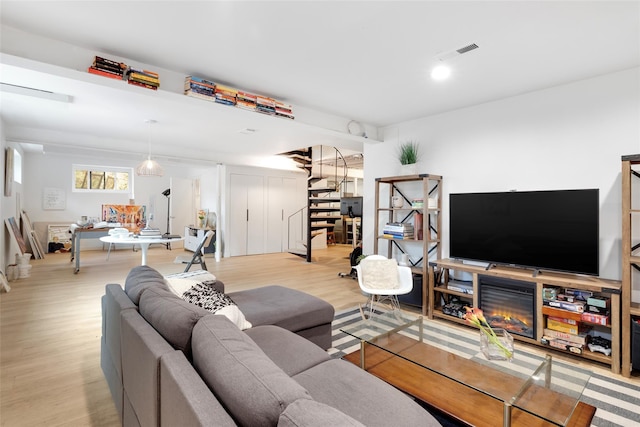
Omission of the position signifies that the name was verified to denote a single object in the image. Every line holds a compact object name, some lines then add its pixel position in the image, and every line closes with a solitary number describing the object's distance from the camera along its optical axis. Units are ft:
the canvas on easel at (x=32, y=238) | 22.35
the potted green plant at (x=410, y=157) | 13.83
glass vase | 6.27
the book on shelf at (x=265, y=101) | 11.39
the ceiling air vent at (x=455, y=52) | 8.20
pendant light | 16.89
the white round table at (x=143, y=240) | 15.30
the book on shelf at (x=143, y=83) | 8.91
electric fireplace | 9.55
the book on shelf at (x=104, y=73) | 8.38
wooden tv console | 8.14
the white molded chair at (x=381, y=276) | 11.39
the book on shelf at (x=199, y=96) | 9.93
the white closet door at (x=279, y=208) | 27.76
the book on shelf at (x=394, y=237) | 13.33
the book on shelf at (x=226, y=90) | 10.43
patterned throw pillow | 6.37
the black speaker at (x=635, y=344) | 7.73
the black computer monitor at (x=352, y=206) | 19.40
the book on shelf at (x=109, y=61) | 8.44
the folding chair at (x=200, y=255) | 16.97
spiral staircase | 23.89
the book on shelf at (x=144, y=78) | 8.93
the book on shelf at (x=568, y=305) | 8.74
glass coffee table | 4.99
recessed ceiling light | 9.35
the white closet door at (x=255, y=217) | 26.43
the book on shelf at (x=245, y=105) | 10.88
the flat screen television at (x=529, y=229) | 9.16
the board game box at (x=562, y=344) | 8.70
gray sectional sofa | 2.91
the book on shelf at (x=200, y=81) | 9.93
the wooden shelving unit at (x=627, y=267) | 7.88
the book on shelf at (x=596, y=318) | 8.42
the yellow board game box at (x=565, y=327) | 8.84
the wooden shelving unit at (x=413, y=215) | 12.60
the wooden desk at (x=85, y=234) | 18.23
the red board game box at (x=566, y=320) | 8.87
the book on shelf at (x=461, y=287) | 11.33
